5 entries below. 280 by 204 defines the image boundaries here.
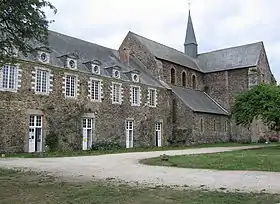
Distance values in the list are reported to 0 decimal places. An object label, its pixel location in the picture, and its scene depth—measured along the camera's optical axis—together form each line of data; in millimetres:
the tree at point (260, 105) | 31594
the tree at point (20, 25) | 10992
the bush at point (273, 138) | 47056
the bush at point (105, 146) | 31256
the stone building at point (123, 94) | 26781
